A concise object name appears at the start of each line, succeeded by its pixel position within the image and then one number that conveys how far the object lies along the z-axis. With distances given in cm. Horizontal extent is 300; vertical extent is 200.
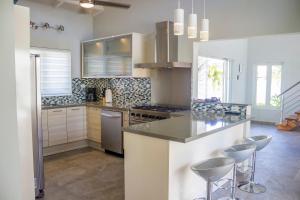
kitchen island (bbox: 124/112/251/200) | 246
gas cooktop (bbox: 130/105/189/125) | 434
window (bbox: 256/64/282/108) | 873
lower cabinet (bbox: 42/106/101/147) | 495
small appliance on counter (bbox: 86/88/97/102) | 597
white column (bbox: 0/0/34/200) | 241
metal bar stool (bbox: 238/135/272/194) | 336
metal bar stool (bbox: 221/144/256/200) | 285
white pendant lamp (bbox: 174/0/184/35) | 256
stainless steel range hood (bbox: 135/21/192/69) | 463
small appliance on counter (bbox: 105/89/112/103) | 565
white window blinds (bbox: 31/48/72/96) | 536
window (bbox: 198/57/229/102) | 715
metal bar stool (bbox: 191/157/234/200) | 234
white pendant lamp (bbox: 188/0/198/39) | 269
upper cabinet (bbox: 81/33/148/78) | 484
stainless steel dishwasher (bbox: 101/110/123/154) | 488
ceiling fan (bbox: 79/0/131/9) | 322
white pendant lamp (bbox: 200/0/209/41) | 281
